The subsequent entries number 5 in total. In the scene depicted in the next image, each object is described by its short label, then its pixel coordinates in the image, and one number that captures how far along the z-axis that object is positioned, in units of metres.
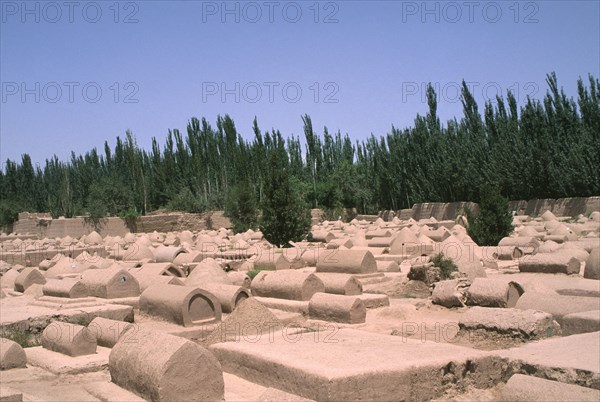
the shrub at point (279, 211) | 19.17
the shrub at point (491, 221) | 17.50
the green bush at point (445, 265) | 11.05
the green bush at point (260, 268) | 13.22
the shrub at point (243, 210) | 30.12
